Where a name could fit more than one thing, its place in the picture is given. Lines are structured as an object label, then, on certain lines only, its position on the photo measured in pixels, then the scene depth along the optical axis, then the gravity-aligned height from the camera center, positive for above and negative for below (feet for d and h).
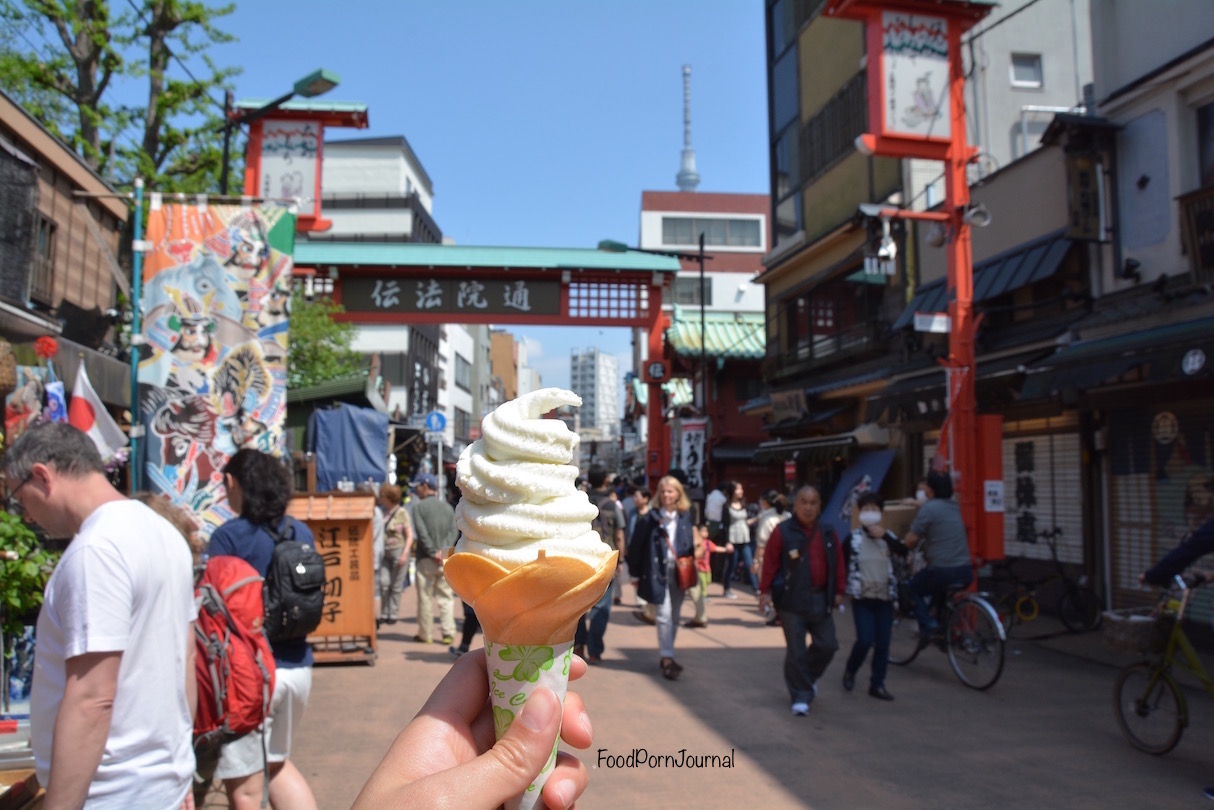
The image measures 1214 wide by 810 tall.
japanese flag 23.30 +1.43
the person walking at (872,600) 26.66 -3.82
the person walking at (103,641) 8.34 -1.71
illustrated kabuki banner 22.13 +3.21
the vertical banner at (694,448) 67.31 +2.09
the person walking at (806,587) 24.88 -3.22
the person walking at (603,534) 31.65 -2.83
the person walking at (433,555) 34.63 -3.23
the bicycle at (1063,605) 35.88 -5.27
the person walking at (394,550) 40.65 -3.60
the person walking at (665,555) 29.73 -2.81
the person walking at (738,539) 55.52 -4.07
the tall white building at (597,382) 531.09 +57.02
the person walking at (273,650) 12.55 -3.02
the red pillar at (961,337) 35.99 +5.94
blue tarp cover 47.85 +1.58
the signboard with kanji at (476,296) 64.59 +13.15
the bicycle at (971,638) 26.66 -5.11
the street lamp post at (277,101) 32.96 +14.91
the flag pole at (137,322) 22.06 +3.82
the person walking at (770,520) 42.92 -2.31
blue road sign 62.69 +3.70
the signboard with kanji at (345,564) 29.78 -3.14
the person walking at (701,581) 39.88 -4.90
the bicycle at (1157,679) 19.60 -4.68
